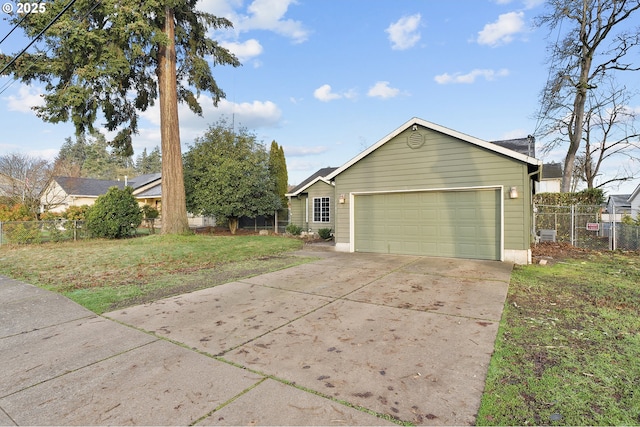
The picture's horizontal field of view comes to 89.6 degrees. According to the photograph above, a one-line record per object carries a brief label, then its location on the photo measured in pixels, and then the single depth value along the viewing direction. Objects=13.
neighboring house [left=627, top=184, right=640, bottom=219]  28.14
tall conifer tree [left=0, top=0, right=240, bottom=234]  11.44
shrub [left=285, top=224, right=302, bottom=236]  17.52
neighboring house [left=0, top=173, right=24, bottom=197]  19.39
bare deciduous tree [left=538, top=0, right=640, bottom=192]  16.19
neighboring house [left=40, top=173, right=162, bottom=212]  25.92
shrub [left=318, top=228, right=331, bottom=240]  15.40
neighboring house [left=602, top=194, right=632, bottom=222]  15.36
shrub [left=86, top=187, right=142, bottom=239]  14.29
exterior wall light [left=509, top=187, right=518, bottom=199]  8.15
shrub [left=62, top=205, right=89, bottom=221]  14.26
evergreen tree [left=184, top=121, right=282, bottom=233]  17.25
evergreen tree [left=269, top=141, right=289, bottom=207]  21.55
